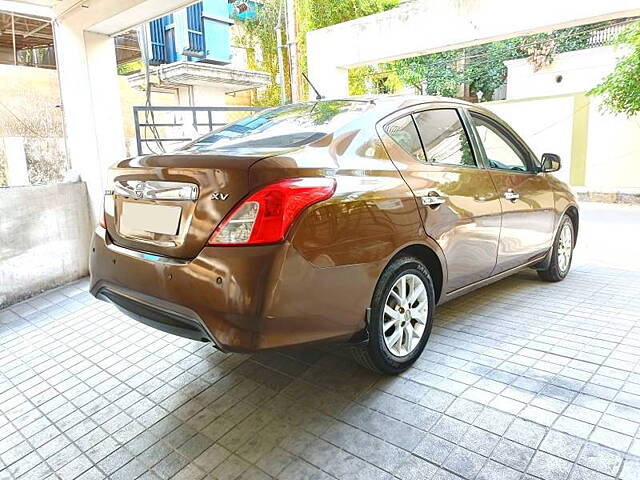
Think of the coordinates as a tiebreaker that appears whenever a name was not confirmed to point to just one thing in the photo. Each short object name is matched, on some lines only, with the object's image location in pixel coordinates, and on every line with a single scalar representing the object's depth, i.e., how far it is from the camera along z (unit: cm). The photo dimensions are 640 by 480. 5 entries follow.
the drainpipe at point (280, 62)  1244
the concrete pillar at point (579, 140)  1080
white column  475
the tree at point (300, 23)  1201
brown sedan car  194
